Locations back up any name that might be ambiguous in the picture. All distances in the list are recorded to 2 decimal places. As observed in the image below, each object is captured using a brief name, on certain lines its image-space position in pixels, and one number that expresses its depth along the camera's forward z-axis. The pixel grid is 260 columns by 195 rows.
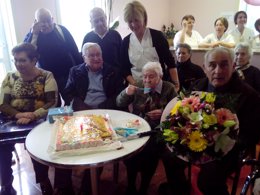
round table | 1.21
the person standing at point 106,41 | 2.46
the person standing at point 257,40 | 3.63
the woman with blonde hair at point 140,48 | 2.11
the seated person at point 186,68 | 2.73
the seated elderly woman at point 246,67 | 2.47
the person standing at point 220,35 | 4.02
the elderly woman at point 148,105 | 1.80
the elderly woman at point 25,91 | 1.94
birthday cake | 1.31
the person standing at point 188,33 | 4.06
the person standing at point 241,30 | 4.04
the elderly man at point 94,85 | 2.16
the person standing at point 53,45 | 2.38
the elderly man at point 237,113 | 1.45
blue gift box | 1.70
